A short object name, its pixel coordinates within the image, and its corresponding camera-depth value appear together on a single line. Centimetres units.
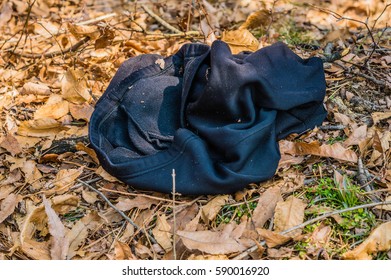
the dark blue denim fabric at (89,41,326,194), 102
